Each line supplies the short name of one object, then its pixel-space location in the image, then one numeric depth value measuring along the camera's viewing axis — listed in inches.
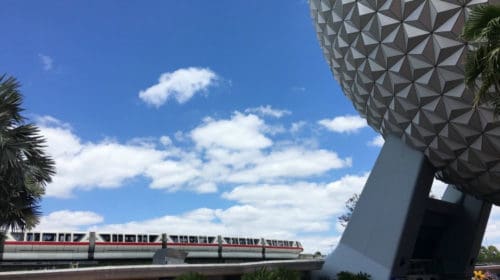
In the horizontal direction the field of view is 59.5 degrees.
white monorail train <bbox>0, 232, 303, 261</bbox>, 943.9
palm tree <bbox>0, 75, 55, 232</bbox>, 371.6
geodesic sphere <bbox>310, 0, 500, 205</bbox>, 634.2
